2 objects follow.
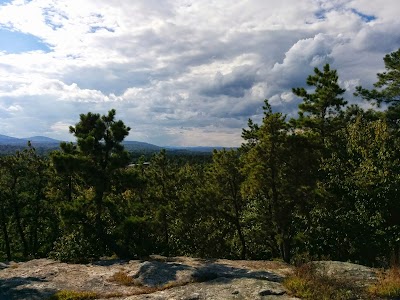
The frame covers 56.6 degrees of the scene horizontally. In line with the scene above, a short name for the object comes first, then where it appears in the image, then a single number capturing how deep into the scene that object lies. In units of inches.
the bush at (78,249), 890.1
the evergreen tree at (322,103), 1204.5
